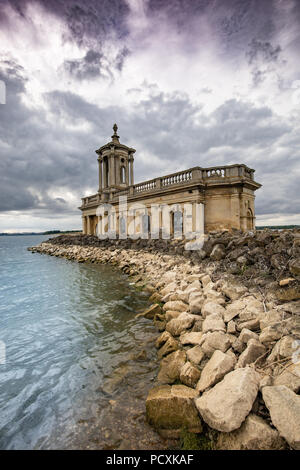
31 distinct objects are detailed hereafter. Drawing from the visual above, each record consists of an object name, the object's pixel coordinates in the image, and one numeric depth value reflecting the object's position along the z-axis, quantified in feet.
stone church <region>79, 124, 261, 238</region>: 42.37
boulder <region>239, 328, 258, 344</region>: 11.41
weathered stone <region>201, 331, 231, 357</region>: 11.76
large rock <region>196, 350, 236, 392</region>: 9.30
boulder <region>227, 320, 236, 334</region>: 12.91
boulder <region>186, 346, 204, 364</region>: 11.65
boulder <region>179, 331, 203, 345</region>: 13.33
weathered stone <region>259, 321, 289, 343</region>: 10.95
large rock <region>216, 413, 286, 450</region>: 6.74
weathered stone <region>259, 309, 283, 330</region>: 12.17
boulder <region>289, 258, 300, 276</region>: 16.07
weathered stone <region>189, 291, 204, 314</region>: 17.14
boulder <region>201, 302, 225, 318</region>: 15.22
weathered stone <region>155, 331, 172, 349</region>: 14.32
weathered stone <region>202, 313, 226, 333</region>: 13.37
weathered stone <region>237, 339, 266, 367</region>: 10.02
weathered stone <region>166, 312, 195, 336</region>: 15.24
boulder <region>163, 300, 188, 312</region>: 18.39
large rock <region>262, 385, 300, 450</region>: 6.54
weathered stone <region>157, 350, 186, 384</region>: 11.14
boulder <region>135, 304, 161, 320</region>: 19.56
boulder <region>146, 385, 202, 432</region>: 8.26
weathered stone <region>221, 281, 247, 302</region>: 17.74
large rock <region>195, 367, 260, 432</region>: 7.34
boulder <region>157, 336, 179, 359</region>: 13.16
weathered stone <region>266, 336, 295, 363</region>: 9.68
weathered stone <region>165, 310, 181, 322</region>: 17.33
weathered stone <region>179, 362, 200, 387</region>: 10.11
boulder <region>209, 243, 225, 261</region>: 27.04
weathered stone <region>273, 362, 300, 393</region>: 7.94
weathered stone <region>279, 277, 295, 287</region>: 15.76
